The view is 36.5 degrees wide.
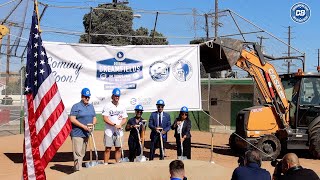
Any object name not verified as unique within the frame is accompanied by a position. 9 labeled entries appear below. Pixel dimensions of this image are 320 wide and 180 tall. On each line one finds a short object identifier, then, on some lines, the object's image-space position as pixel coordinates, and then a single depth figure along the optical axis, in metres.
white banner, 11.58
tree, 30.66
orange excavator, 13.51
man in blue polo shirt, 10.15
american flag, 5.96
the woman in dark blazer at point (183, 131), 11.43
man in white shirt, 10.55
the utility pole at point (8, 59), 12.04
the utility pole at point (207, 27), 13.82
